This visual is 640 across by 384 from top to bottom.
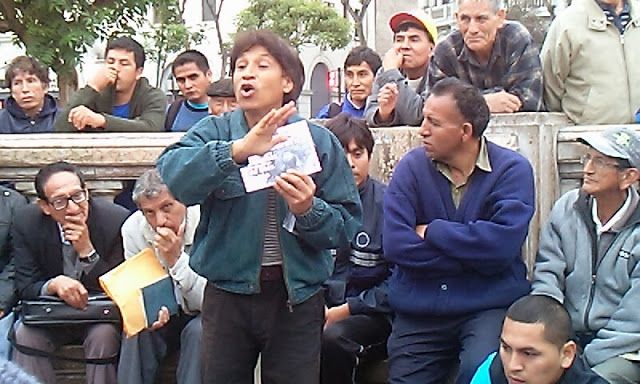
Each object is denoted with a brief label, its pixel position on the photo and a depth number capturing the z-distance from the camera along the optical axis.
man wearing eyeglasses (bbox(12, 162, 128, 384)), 4.61
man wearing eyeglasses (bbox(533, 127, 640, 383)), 4.18
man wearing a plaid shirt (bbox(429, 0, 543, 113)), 5.00
